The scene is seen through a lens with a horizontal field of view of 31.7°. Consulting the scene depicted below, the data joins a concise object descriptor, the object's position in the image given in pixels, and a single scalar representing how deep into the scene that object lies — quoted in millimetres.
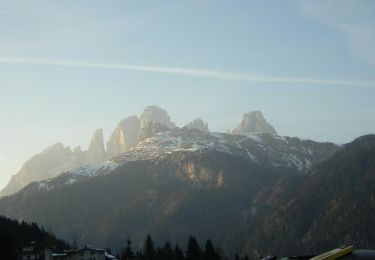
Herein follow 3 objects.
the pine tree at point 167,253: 181450
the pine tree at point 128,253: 168475
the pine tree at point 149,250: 174000
